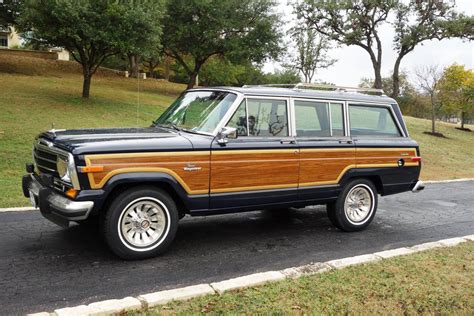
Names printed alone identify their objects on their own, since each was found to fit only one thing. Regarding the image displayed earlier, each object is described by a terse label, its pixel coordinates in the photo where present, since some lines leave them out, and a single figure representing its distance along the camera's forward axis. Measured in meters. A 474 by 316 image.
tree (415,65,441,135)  26.00
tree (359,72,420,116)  50.26
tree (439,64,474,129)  32.19
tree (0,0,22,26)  29.95
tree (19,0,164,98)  17.66
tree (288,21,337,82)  41.84
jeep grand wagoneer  4.71
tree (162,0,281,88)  28.48
